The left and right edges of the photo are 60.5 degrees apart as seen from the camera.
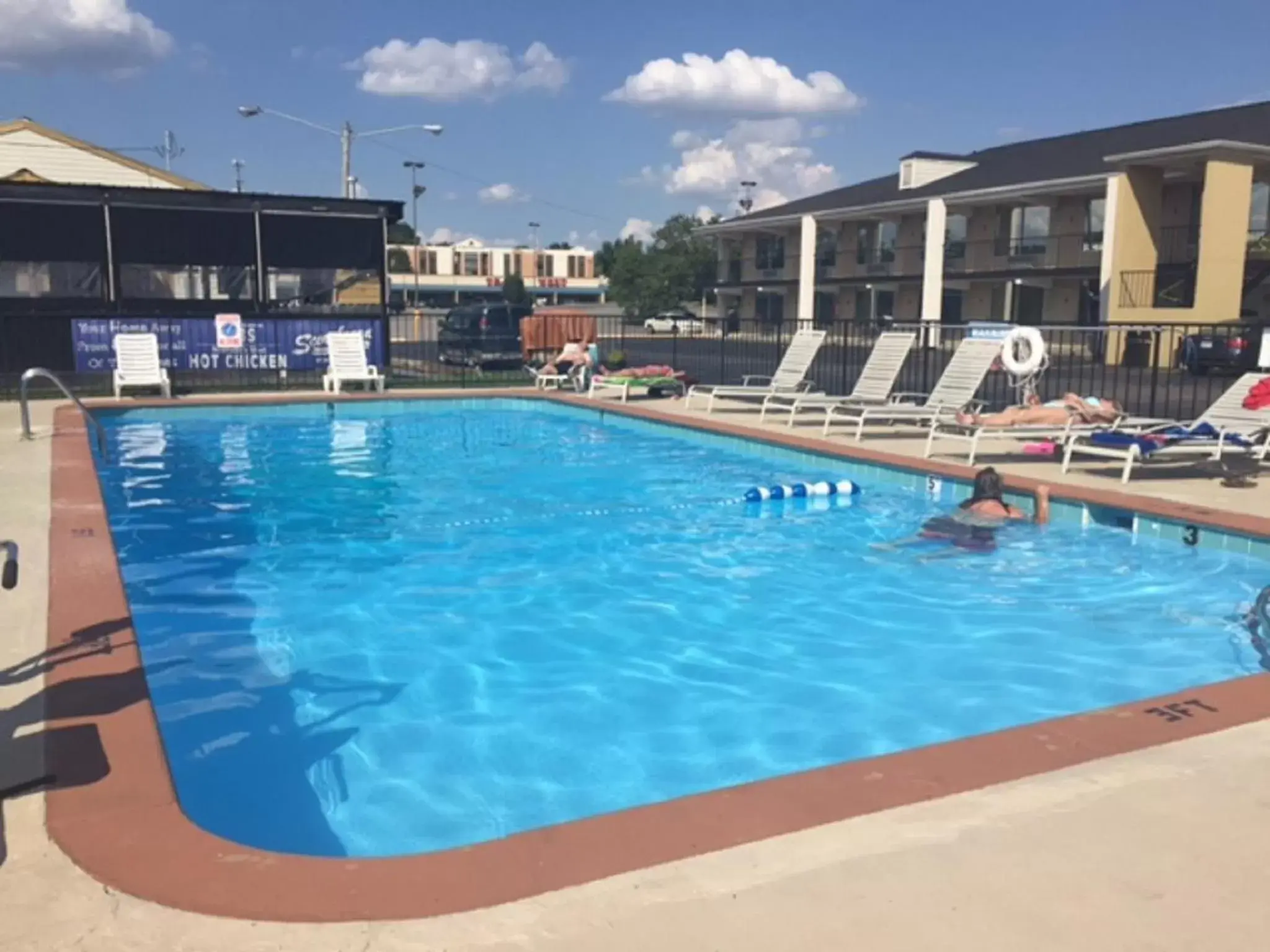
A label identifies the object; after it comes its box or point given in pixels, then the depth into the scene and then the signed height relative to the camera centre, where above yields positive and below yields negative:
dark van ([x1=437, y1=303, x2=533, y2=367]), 26.78 -0.33
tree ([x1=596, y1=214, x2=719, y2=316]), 74.25 +3.55
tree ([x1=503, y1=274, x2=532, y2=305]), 82.06 +2.49
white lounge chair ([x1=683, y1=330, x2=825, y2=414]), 15.47 -0.63
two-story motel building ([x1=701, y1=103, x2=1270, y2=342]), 27.98 +3.00
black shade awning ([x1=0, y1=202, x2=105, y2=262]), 20.84 +1.67
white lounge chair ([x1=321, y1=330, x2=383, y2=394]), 19.61 -0.79
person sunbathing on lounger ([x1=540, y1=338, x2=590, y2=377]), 20.42 -0.67
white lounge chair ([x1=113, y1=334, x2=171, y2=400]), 18.09 -0.71
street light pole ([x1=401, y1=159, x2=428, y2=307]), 53.50 +6.55
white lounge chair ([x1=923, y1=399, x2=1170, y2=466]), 10.50 -1.00
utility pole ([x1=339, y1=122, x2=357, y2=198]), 28.64 +4.47
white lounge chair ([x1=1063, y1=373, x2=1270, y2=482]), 9.68 -0.99
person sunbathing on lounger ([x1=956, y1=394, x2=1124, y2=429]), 10.89 -0.87
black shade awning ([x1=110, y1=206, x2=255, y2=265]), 21.84 +1.70
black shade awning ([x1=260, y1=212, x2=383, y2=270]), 23.22 +1.70
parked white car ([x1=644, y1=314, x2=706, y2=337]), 56.16 -0.02
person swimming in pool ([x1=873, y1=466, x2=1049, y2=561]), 8.46 -1.53
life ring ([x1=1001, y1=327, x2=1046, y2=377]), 12.07 -0.27
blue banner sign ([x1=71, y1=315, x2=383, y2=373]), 19.02 -0.40
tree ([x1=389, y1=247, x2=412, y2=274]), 91.56 +5.18
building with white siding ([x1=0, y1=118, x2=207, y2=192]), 34.22 +5.06
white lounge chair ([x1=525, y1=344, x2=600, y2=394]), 20.03 -1.02
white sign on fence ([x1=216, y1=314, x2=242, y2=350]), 19.78 -0.21
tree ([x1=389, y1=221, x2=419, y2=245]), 102.56 +8.99
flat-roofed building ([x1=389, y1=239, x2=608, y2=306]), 90.50 +4.62
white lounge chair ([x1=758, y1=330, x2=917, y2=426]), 14.06 -0.63
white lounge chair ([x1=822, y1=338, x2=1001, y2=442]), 12.48 -0.72
